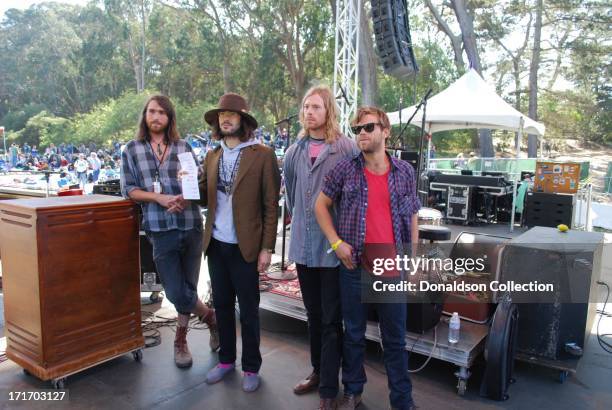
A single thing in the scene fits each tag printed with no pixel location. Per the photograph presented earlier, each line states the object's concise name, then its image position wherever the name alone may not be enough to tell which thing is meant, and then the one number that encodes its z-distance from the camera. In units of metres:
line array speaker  8.97
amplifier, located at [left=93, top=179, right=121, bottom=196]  4.59
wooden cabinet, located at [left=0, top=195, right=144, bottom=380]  2.71
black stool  3.38
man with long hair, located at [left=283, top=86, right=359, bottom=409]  2.53
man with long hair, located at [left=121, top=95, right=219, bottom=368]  2.98
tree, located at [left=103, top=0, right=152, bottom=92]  38.20
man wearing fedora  2.75
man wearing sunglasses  2.38
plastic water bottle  3.04
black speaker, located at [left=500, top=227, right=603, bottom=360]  3.04
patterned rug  4.02
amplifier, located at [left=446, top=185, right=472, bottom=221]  9.77
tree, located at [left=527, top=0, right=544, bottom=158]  26.56
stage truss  9.69
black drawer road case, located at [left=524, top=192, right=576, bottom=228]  8.24
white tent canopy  9.27
